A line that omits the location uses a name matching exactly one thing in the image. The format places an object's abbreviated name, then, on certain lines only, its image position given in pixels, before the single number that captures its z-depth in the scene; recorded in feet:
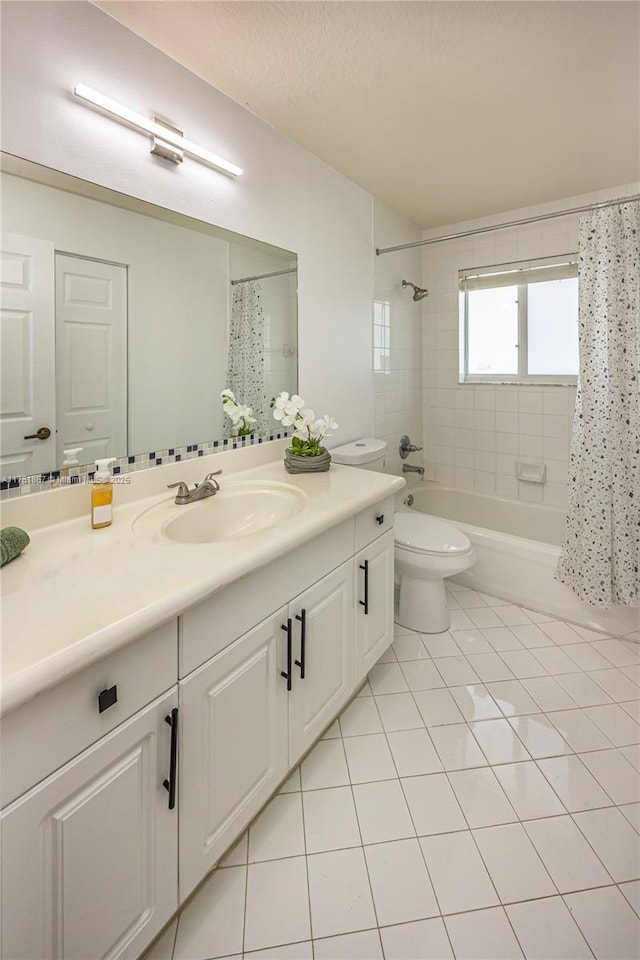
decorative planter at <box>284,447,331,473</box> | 5.85
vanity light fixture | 3.92
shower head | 9.77
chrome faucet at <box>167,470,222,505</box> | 4.56
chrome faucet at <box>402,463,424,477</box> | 9.77
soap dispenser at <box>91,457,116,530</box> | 3.84
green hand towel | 3.05
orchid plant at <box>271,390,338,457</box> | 5.92
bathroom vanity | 2.17
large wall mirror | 3.65
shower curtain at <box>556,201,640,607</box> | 6.65
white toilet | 6.88
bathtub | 7.28
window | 9.11
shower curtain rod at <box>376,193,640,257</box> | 6.22
